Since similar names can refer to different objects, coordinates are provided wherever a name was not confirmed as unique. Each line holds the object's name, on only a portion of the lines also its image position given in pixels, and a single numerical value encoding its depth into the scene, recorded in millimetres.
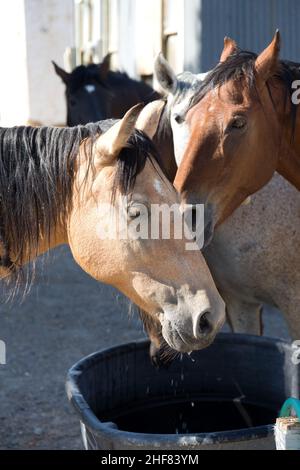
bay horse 2285
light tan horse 1652
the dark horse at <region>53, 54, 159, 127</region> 5414
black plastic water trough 2521
